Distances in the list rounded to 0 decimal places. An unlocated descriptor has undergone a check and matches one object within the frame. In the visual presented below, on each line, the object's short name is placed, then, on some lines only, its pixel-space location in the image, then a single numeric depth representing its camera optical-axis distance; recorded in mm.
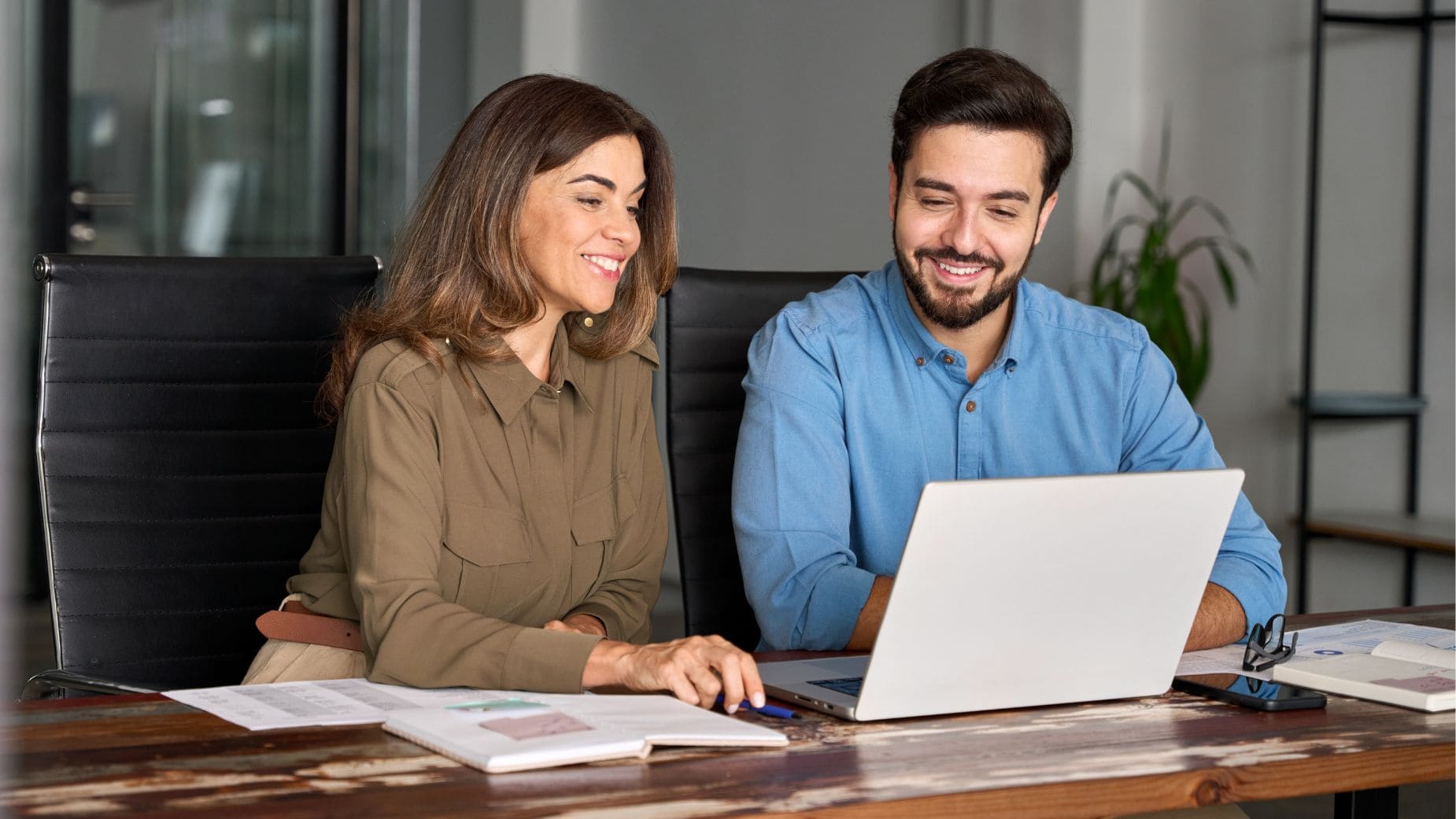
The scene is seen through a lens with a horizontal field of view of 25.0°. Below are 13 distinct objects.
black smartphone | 3186
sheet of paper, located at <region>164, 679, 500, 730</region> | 3081
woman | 3405
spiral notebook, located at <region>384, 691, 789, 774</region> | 2959
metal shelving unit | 5511
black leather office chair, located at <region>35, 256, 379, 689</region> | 3753
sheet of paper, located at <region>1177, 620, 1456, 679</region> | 3365
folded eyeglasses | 3338
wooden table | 2877
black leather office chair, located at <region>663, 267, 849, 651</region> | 3914
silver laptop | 3033
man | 3627
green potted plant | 5777
